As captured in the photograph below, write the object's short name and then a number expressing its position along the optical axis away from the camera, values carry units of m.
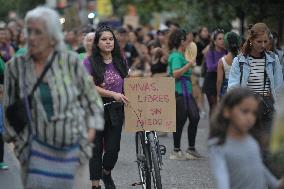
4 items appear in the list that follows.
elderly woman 10.25
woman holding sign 15.90
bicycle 16.10
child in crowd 9.66
